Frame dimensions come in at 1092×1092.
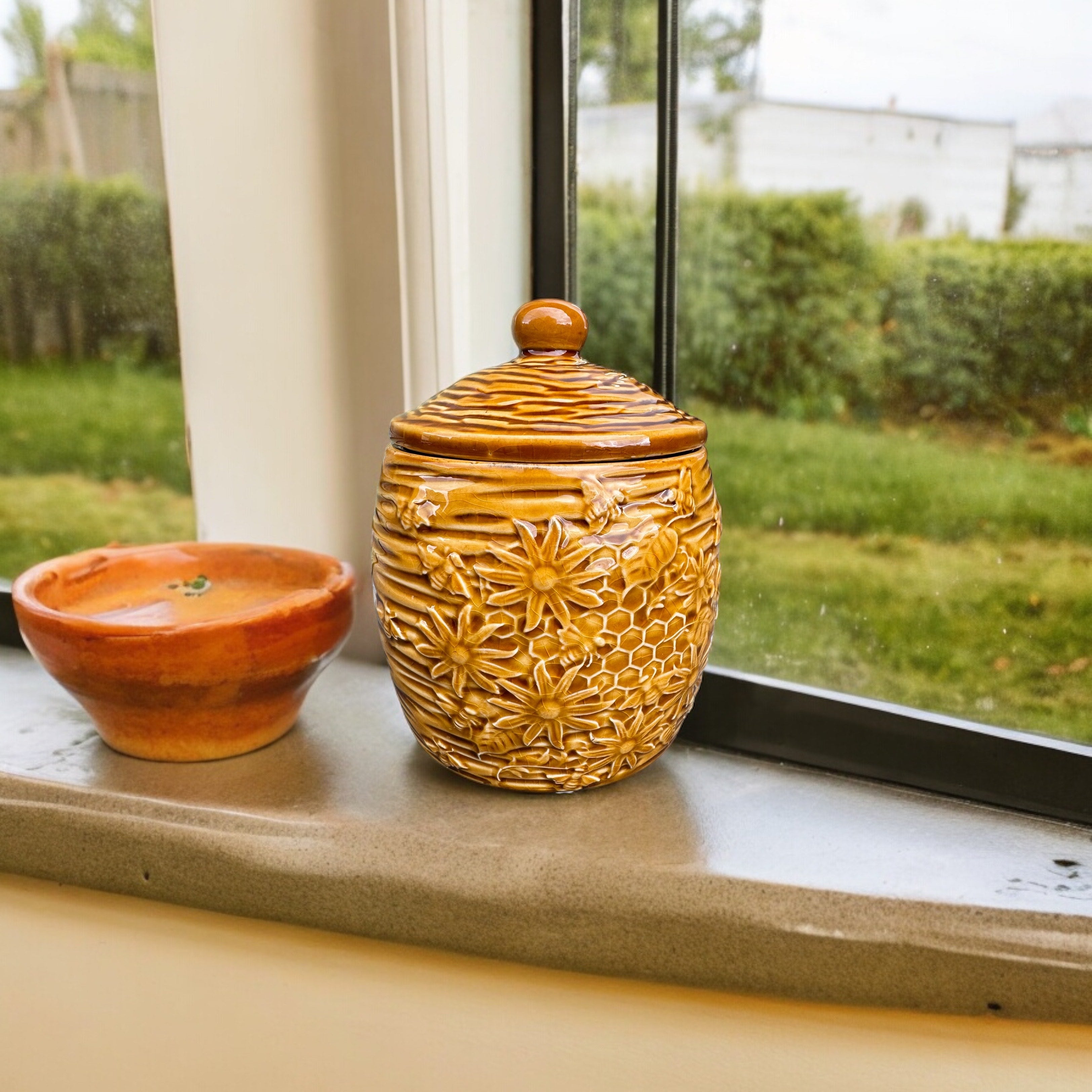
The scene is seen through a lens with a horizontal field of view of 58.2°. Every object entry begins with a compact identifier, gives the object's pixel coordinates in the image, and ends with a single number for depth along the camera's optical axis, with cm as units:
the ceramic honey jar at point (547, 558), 53
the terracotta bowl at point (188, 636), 62
